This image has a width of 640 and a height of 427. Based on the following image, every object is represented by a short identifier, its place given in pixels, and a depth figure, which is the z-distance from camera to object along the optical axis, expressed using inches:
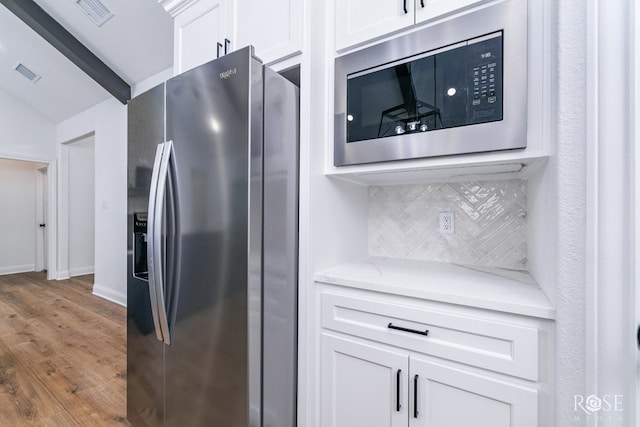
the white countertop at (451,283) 34.4
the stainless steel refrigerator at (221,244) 41.7
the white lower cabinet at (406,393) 34.2
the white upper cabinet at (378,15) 41.4
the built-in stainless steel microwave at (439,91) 36.9
